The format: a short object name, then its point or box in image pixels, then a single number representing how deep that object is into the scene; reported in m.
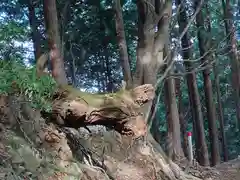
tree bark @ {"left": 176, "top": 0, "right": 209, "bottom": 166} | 11.52
